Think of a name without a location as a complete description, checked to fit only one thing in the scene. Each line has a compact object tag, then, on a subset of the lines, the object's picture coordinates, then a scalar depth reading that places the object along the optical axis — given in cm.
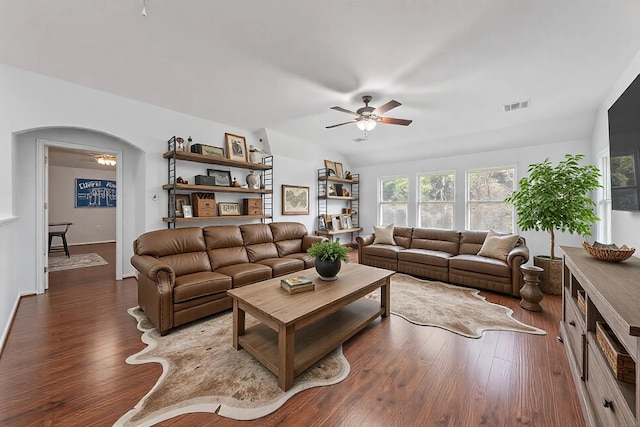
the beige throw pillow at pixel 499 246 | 376
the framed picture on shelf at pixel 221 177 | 409
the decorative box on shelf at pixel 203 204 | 380
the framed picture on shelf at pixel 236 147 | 421
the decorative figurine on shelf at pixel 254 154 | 441
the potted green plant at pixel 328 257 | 255
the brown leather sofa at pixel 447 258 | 341
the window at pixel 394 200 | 614
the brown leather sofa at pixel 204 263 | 246
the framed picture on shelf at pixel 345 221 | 632
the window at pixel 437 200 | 545
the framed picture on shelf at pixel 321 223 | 593
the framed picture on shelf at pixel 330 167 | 595
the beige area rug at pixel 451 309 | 254
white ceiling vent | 330
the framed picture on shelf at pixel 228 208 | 414
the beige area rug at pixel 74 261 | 489
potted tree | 309
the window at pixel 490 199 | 480
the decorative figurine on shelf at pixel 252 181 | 440
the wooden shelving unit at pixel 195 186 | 356
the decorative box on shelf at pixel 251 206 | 441
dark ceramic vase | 255
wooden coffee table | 172
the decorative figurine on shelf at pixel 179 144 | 353
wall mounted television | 188
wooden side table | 288
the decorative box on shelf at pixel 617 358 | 106
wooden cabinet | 96
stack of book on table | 218
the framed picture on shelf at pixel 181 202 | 371
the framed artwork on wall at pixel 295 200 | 522
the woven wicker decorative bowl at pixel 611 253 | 170
